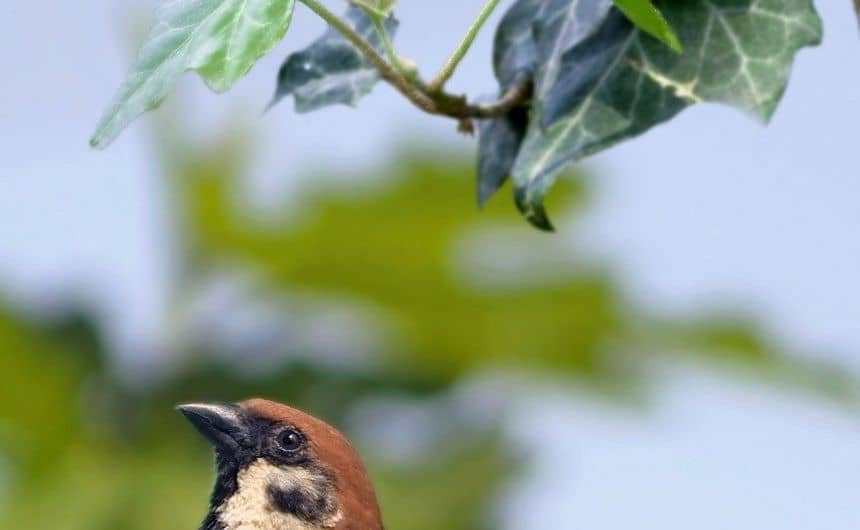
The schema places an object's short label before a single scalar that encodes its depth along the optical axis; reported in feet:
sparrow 7.69
